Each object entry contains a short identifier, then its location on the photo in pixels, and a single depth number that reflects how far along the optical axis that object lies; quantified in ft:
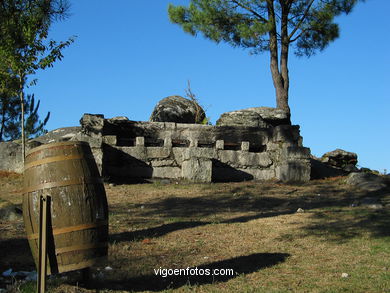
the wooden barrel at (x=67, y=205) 14.85
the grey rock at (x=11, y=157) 46.09
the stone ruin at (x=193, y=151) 42.65
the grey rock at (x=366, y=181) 39.36
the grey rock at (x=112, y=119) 44.24
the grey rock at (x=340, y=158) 54.60
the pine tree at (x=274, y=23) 58.49
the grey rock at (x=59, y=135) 51.13
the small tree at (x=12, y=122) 80.43
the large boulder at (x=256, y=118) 47.75
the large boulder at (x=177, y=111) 54.49
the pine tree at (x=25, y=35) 42.39
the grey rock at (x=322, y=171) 47.01
